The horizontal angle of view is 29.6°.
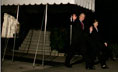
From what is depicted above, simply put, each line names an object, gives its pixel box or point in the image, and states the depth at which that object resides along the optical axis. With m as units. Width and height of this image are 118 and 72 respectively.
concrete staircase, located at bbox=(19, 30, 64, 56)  13.13
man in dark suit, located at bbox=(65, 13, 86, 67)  8.25
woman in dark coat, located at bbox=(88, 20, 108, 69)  8.61
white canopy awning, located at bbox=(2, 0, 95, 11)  8.22
